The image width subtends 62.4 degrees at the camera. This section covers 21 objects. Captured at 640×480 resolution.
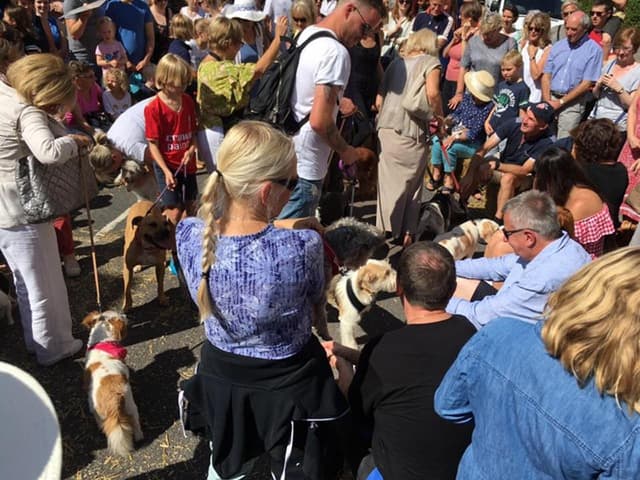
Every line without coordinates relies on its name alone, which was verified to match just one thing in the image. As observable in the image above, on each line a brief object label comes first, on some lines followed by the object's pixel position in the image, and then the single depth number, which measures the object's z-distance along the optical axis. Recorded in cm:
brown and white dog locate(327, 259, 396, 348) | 394
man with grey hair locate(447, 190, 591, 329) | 317
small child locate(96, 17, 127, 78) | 729
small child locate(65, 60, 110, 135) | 638
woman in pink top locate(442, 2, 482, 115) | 812
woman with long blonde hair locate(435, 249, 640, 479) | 127
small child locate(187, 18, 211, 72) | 712
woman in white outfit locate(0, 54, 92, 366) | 301
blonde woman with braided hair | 198
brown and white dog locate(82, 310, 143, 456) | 304
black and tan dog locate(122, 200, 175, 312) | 434
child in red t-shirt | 436
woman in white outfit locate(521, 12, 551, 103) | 750
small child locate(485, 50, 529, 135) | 637
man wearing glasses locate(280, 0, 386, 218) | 351
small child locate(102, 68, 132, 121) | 692
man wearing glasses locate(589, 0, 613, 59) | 723
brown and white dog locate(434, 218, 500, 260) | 477
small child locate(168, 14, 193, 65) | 741
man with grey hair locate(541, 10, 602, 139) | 684
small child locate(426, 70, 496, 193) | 654
